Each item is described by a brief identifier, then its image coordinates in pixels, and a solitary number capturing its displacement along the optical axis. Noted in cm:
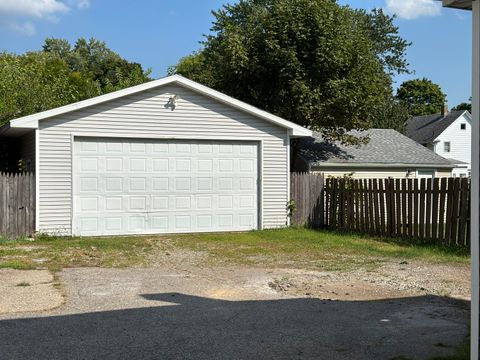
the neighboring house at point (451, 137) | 4534
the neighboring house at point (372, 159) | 2431
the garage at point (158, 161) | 1497
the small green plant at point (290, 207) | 1753
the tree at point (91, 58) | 6100
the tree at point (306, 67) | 2230
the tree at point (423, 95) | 7619
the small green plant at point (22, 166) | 1639
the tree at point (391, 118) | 4584
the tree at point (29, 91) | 2453
